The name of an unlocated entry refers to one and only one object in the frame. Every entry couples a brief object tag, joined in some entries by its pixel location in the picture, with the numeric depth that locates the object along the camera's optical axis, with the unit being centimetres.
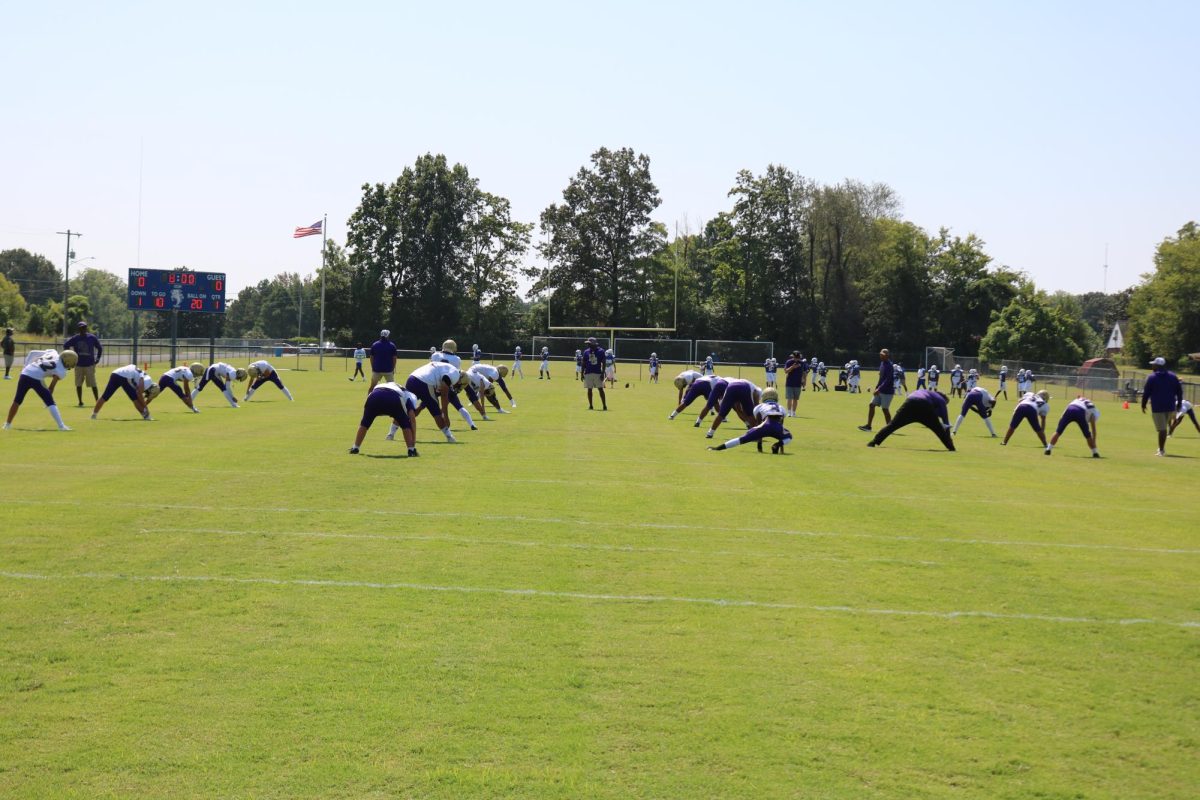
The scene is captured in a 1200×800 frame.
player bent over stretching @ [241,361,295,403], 3369
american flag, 6606
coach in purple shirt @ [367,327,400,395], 2791
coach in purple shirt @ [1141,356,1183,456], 2369
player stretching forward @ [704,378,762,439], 2359
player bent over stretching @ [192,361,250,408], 3117
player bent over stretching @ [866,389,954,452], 2278
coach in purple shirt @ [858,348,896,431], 2678
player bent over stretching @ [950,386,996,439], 2628
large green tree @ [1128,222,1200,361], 9262
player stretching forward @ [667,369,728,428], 2666
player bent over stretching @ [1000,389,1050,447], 2380
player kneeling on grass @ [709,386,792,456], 2130
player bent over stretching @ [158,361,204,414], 2741
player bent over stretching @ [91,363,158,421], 2534
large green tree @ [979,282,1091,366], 9050
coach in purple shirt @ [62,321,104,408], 2842
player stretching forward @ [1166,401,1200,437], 2662
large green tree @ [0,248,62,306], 16750
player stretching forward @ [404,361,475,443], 2023
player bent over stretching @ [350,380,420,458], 1770
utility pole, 7756
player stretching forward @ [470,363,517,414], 2888
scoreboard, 5506
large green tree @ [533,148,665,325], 10062
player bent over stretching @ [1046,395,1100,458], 2328
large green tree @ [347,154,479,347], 10188
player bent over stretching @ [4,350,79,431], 2120
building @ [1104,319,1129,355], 13500
